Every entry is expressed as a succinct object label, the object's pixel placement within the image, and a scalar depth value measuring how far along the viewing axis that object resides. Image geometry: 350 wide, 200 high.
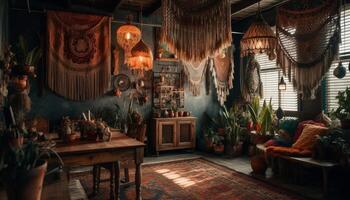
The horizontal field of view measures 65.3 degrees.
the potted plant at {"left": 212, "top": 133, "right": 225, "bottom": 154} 5.98
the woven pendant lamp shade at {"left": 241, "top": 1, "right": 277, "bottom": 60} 3.03
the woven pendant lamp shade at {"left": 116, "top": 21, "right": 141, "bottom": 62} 3.72
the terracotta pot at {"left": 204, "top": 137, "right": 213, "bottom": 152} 6.06
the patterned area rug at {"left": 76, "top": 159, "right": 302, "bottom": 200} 3.62
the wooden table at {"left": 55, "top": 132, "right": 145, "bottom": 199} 2.55
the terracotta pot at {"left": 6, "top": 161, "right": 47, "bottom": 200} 1.30
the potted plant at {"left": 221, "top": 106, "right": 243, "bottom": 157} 5.91
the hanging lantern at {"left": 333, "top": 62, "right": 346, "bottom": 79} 4.22
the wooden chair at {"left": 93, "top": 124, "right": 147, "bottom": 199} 3.02
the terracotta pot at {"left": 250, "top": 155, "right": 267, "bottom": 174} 4.52
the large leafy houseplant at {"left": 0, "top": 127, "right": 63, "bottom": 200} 1.29
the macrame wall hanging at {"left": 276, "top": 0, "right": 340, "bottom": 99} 4.21
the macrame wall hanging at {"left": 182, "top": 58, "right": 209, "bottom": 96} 6.09
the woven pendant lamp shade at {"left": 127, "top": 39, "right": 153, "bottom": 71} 3.53
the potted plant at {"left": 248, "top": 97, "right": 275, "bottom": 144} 5.00
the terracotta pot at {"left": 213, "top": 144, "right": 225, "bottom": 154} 5.98
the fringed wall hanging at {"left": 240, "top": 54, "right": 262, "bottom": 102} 6.25
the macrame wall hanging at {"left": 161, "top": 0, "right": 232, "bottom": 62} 2.38
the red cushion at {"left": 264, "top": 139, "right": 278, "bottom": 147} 4.63
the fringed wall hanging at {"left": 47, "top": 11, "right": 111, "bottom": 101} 5.36
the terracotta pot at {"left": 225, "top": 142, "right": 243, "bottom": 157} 5.91
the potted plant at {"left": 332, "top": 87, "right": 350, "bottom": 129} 3.77
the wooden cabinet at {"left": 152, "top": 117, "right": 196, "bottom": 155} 5.92
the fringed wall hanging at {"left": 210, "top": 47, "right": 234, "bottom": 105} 6.31
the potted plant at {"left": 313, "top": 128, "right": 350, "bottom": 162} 3.65
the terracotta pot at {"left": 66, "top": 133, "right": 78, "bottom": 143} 2.93
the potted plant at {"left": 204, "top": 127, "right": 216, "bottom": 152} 6.07
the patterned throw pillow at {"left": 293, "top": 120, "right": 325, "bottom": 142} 4.54
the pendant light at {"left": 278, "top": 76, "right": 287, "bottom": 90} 5.17
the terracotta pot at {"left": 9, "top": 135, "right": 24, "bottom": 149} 1.36
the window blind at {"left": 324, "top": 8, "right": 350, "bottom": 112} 4.43
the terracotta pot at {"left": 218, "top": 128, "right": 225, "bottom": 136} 6.17
